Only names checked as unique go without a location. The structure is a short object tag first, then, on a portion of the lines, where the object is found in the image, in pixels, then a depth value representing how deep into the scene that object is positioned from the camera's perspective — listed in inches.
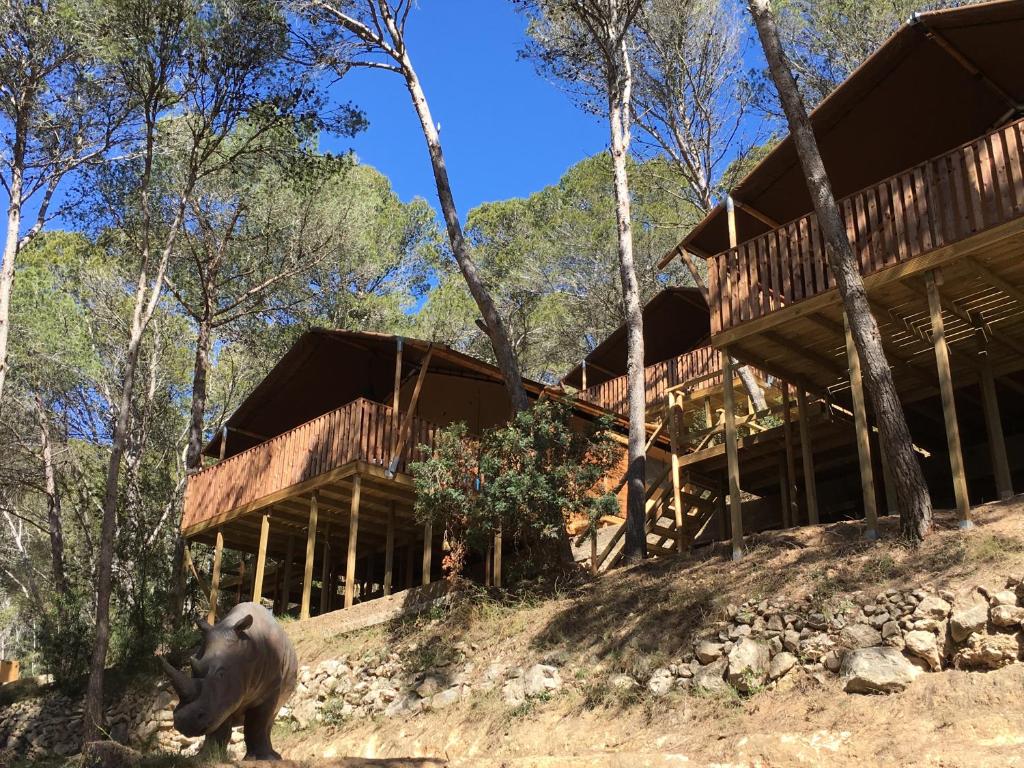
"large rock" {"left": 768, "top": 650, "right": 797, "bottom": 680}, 388.2
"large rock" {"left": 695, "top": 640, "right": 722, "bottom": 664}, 414.5
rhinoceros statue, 307.7
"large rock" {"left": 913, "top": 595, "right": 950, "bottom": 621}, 368.5
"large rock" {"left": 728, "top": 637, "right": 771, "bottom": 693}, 391.5
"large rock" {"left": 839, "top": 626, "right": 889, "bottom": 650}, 377.7
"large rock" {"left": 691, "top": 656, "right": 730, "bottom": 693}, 399.5
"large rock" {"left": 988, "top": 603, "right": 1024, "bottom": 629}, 345.1
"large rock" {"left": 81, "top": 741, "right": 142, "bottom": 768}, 315.5
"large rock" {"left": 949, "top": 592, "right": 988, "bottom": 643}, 354.0
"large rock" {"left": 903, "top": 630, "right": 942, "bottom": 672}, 356.5
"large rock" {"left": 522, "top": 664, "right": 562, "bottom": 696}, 454.3
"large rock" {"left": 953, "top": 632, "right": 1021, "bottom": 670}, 340.5
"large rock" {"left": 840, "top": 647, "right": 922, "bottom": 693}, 352.8
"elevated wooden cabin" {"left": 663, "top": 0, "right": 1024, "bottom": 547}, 454.3
